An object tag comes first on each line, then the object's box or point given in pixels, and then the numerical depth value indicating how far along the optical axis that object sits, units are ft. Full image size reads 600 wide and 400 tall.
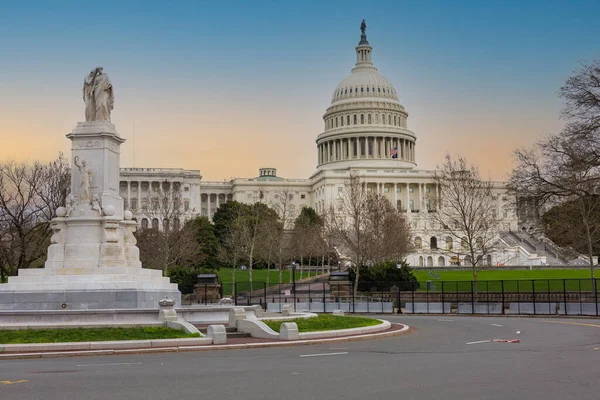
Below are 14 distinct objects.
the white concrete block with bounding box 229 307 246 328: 87.61
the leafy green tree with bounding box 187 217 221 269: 352.49
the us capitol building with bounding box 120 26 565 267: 571.69
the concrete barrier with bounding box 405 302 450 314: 160.86
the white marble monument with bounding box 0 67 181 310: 91.50
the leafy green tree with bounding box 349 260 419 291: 204.89
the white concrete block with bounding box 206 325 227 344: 75.31
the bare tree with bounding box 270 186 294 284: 297.74
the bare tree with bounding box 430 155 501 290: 219.61
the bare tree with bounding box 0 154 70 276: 187.21
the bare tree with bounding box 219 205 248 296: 290.19
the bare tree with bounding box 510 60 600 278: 131.03
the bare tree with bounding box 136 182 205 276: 252.01
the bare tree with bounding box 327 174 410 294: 247.15
